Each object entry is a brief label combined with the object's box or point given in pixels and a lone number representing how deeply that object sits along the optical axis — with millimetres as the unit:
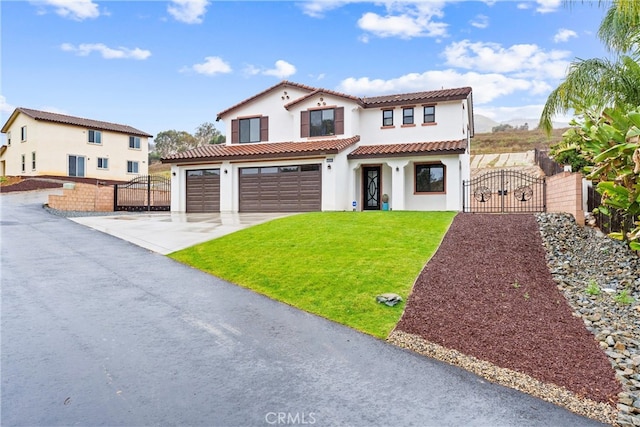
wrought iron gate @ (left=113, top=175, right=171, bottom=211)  27359
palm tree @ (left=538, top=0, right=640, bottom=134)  11492
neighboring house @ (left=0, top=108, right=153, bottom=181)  35875
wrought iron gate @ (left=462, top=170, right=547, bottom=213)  19603
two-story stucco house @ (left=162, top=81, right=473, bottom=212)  21359
